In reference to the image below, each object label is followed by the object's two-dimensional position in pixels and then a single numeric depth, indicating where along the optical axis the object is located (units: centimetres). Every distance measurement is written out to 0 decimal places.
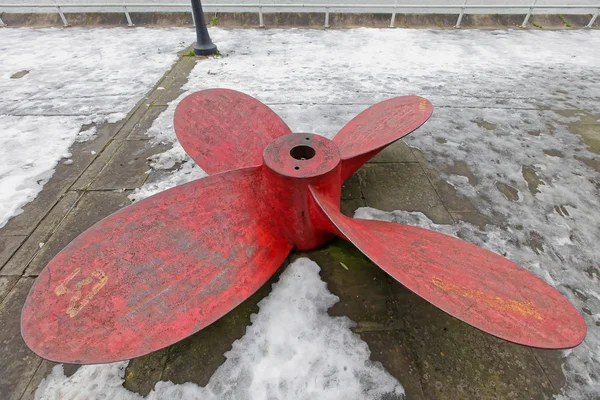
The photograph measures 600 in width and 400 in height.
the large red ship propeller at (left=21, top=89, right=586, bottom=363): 129
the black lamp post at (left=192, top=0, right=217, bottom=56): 498
